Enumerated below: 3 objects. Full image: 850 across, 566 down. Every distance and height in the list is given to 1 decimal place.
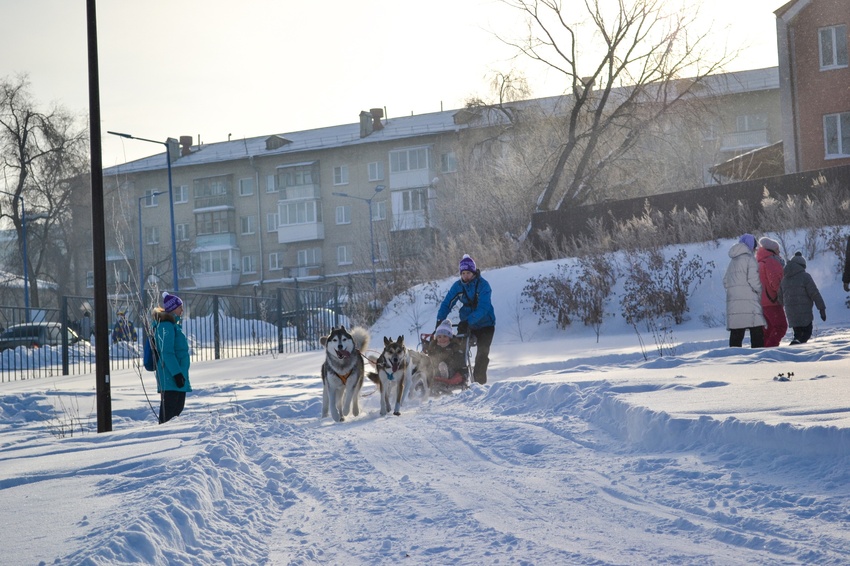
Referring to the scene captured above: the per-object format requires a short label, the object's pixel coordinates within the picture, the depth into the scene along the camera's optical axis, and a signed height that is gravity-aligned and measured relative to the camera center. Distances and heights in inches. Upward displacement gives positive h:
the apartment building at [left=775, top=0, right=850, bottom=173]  1408.7 +317.6
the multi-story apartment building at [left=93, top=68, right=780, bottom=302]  2652.6 +387.2
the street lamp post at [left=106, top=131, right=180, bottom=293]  1780.3 +140.5
